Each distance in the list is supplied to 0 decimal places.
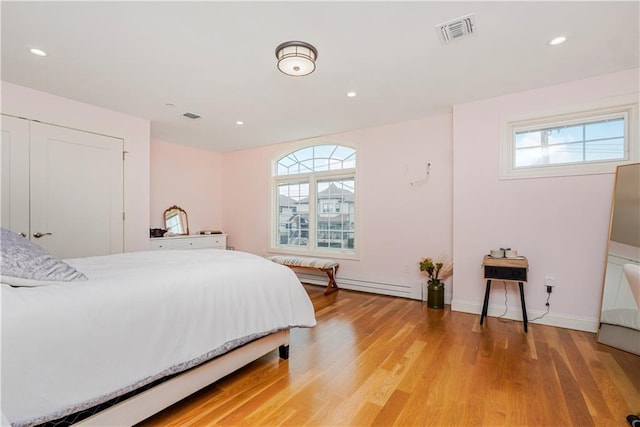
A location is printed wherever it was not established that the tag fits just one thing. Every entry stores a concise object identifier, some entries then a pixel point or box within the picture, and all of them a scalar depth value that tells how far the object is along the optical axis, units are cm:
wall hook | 407
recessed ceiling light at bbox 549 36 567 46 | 229
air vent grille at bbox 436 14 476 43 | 207
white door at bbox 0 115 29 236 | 302
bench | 446
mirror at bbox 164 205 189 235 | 529
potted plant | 369
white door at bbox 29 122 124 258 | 325
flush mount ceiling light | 230
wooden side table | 299
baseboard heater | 413
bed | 111
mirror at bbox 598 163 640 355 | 254
